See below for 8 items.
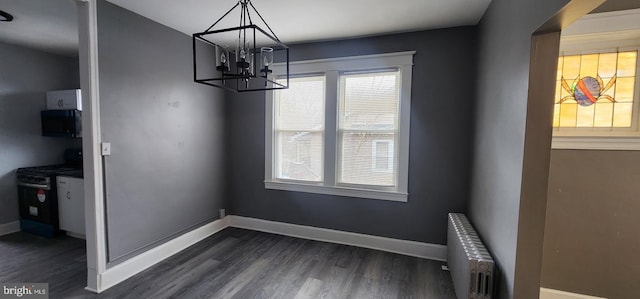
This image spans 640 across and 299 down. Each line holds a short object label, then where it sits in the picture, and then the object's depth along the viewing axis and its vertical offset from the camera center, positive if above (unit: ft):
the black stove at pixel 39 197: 11.44 -2.97
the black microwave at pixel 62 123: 12.02 +0.29
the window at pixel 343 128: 10.40 +0.30
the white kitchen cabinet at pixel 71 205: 11.07 -3.14
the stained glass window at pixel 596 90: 6.88 +1.33
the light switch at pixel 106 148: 7.80 -0.53
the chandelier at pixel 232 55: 10.72 +3.40
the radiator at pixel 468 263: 6.08 -3.06
